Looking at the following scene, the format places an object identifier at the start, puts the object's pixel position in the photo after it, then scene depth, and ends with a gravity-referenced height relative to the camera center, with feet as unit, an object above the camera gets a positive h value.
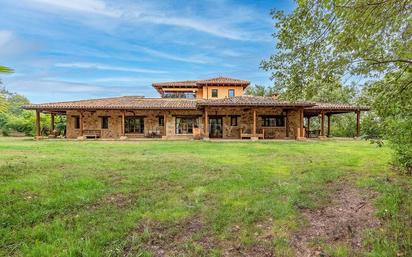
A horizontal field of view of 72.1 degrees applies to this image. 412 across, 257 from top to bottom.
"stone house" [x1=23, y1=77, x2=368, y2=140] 76.69 +2.59
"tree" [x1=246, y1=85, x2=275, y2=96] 133.63 +18.24
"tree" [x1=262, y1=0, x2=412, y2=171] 16.63 +5.23
